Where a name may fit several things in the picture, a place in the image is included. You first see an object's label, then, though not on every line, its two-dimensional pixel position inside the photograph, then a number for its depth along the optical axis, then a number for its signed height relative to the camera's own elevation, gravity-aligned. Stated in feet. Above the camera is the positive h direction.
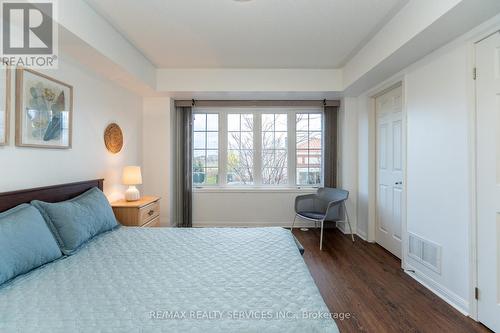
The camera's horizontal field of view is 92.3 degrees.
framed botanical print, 6.14 +1.62
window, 13.85 +1.23
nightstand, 9.04 -1.72
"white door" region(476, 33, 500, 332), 5.57 -0.28
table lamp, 9.84 -0.51
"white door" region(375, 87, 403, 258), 9.74 -0.10
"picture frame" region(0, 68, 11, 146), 5.69 +1.53
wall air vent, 7.30 -2.78
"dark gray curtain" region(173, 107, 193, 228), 13.16 +0.02
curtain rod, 13.04 +3.51
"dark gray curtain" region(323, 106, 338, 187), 13.30 +1.33
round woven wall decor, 9.70 +1.24
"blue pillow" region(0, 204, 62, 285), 4.38 -1.49
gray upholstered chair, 11.81 -2.04
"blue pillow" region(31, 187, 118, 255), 5.77 -1.36
